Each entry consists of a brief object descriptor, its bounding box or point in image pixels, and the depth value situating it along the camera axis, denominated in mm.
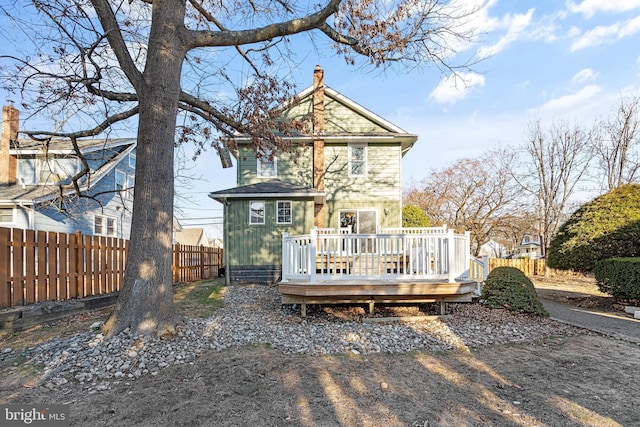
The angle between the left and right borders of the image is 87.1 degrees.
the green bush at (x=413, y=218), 17797
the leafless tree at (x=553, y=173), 20031
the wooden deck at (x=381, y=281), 6590
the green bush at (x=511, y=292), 6992
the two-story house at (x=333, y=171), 12594
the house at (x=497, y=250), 51900
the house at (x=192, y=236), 47531
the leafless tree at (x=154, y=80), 5031
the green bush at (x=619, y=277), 8672
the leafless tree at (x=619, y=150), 18344
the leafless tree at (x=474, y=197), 23328
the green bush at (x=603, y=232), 10008
